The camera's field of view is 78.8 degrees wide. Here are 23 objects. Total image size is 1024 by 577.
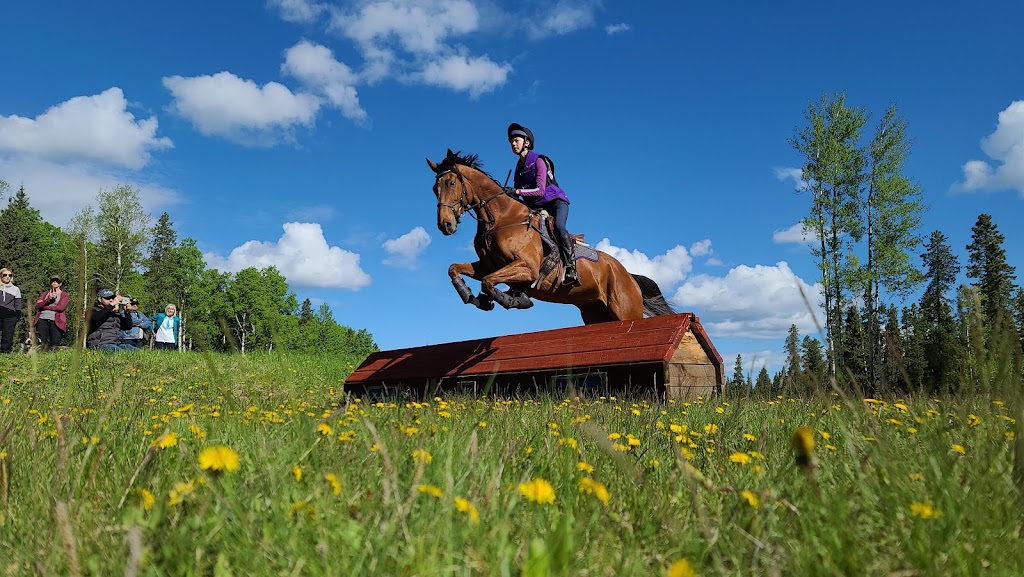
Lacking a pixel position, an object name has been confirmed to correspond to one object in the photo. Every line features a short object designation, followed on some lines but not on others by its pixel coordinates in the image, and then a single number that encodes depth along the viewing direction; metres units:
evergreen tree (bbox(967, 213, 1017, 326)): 46.06
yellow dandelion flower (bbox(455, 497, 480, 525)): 1.58
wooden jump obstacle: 8.72
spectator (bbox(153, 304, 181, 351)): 23.30
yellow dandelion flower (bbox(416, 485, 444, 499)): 1.70
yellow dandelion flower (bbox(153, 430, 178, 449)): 2.35
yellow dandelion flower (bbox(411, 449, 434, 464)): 2.30
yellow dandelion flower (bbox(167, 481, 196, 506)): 1.75
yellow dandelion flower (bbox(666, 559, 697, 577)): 1.20
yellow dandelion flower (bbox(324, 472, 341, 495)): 1.80
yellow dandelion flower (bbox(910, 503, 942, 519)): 1.72
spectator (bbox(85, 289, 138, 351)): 18.67
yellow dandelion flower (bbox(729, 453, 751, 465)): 2.59
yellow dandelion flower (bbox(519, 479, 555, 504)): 1.70
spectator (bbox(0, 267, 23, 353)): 17.98
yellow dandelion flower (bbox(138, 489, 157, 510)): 1.86
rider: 10.51
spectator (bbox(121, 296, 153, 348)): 21.33
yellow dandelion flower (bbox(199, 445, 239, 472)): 1.66
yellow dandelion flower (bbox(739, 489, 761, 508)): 1.87
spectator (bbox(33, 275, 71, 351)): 18.52
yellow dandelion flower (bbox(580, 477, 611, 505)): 1.76
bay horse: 9.52
